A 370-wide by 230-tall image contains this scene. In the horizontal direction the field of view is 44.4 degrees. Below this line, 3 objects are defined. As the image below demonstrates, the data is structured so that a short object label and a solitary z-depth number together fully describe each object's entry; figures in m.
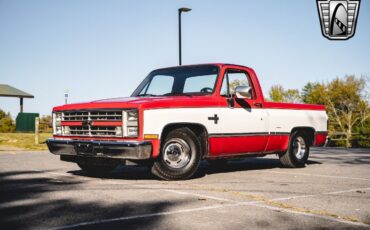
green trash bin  31.67
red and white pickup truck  6.52
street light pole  22.06
